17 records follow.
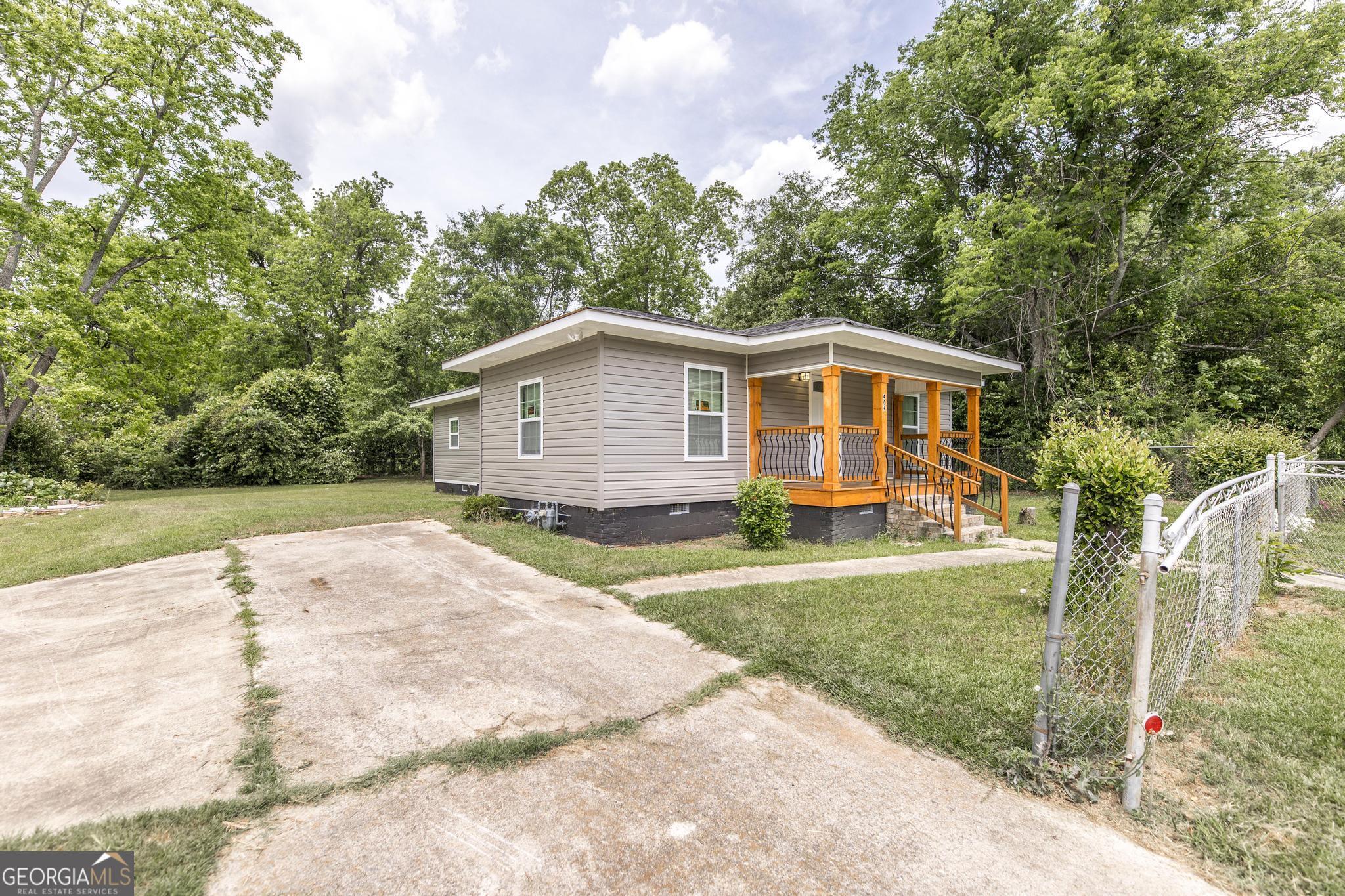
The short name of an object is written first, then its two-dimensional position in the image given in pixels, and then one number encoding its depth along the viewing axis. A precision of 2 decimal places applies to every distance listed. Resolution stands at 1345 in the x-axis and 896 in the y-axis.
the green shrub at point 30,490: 10.88
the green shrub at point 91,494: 12.48
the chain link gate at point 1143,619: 2.12
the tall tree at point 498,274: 21.69
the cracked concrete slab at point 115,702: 2.15
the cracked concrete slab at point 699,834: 1.70
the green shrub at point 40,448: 14.18
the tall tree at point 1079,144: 11.91
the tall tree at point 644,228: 24.61
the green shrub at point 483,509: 9.62
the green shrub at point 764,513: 7.37
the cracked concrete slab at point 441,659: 2.67
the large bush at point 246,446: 16.88
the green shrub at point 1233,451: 8.94
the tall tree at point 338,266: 22.95
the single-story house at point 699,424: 7.77
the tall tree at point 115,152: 12.06
